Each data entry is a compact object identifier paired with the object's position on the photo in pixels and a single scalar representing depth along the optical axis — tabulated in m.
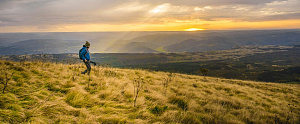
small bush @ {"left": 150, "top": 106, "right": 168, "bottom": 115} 4.62
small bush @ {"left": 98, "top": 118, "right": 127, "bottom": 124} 3.65
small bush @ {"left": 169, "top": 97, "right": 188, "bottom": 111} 5.51
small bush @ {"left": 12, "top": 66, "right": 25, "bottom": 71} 6.59
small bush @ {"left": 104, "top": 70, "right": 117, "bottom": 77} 10.03
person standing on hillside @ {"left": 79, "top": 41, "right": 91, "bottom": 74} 8.73
